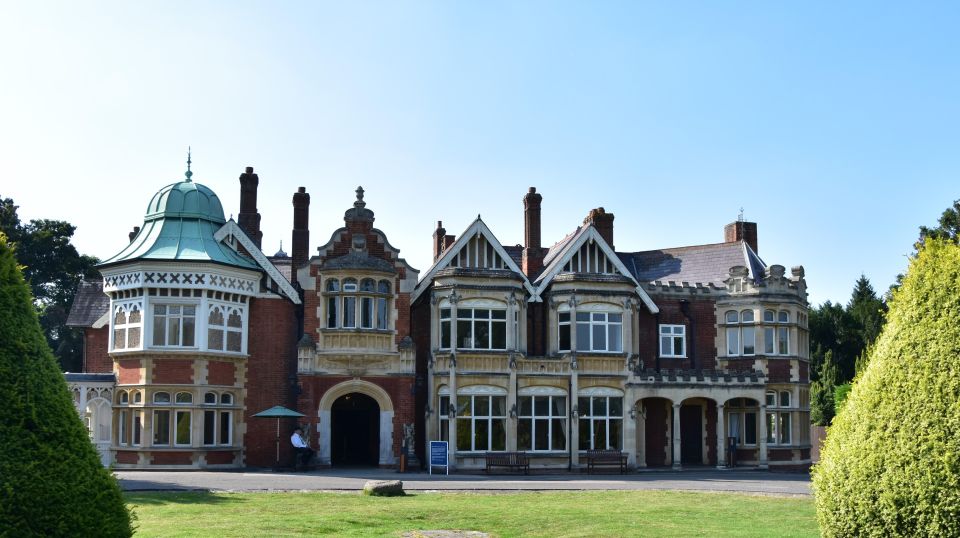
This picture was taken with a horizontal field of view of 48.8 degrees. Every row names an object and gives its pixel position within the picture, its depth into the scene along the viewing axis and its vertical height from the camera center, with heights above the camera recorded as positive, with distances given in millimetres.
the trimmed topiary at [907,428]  11297 -527
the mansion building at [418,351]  35156 +1057
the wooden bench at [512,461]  35781 -2696
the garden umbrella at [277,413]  34406 -1030
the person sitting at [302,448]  34094 -2144
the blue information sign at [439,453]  34125 -2312
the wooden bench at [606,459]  36656 -2699
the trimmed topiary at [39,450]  10469 -696
